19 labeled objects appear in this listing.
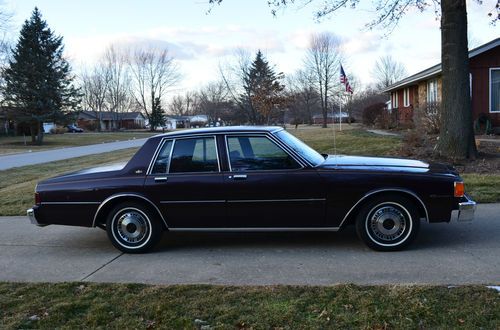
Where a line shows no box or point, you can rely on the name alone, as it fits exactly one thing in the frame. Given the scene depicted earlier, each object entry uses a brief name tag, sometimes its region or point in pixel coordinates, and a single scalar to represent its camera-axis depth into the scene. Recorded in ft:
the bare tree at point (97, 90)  311.88
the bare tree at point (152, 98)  298.15
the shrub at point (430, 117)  60.23
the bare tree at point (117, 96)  310.65
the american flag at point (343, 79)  72.64
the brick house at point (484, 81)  66.13
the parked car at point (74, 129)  273.77
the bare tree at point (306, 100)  234.93
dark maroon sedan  18.35
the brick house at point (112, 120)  311.78
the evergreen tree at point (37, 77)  137.18
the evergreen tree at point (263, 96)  109.81
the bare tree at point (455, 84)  37.22
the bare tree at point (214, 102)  253.85
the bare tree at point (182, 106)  436.35
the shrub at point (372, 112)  124.51
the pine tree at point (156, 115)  295.69
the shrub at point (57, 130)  235.87
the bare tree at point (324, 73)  222.28
